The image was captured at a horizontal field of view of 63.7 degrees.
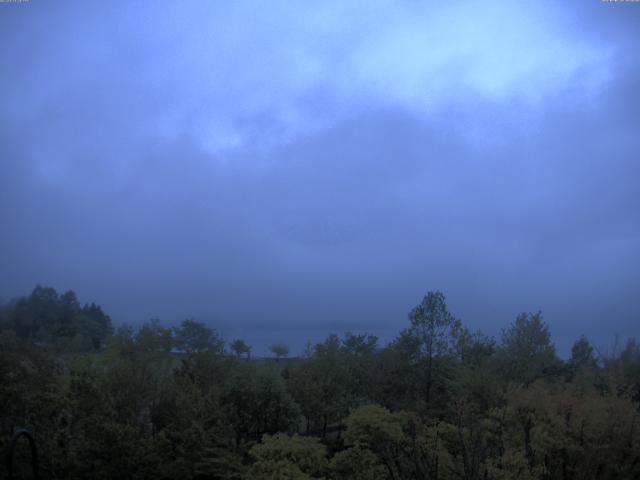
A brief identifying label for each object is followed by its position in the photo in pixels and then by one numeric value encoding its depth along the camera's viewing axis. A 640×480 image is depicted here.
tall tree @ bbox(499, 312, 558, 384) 29.38
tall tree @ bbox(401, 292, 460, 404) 28.00
